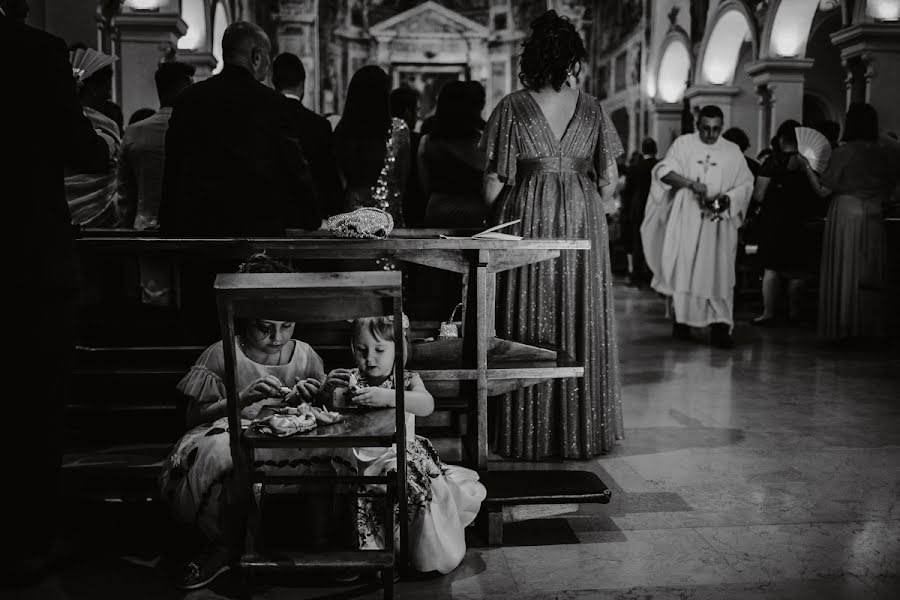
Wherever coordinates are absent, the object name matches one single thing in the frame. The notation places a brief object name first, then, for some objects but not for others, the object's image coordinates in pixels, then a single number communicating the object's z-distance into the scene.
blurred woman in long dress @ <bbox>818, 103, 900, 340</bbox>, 7.25
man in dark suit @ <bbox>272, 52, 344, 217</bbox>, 4.70
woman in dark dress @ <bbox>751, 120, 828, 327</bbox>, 8.22
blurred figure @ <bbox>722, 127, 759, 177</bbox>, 8.86
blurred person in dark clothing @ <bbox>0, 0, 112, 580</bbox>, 2.74
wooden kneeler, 3.11
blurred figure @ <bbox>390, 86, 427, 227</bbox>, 6.30
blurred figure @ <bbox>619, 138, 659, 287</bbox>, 10.90
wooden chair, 2.28
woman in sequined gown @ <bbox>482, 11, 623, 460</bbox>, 4.09
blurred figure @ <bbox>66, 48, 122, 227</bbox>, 5.05
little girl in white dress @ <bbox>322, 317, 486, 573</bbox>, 2.79
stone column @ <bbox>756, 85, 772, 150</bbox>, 12.25
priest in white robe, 7.25
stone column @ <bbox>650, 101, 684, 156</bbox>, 17.61
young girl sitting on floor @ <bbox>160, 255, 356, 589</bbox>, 2.73
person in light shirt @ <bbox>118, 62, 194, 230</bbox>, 4.99
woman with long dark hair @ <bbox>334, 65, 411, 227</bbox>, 5.15
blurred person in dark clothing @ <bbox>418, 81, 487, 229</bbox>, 5.58
